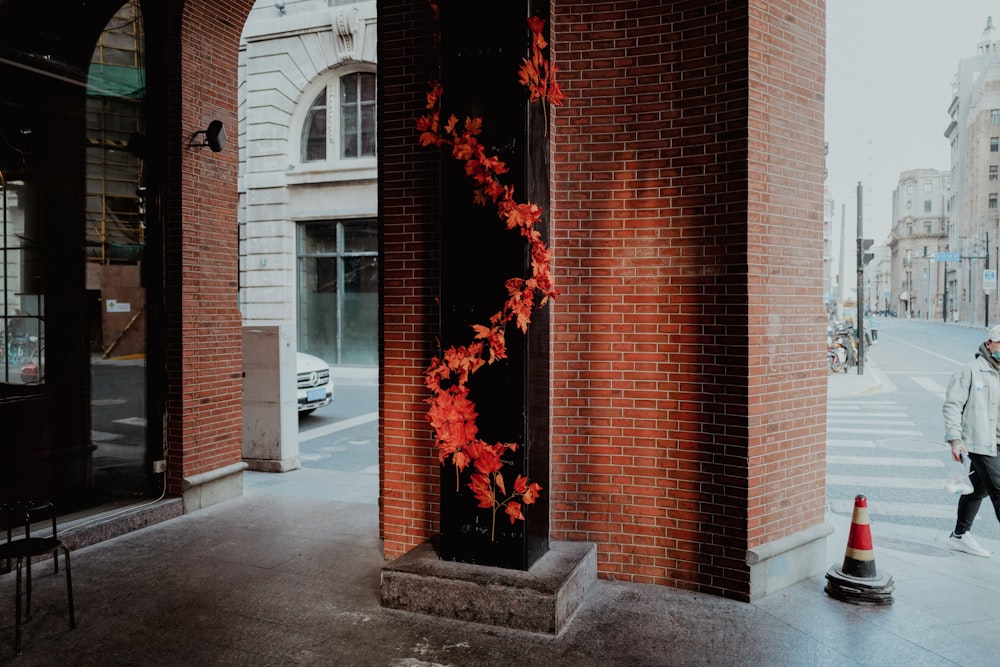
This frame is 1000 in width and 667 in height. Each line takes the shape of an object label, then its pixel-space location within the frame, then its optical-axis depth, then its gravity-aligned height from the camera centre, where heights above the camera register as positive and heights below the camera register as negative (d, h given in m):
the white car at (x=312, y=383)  13.44 -1.53
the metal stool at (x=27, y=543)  4.44 -1.62
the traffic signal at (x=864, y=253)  19.27 +1.62
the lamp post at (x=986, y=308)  64.98 -0.10
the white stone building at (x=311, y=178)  21.06 +4.25
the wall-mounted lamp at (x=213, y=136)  7.57 +1.98
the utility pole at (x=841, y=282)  30.48 +1.31
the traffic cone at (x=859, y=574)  5.09 -2.10
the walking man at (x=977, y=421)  6.21 -1.08
